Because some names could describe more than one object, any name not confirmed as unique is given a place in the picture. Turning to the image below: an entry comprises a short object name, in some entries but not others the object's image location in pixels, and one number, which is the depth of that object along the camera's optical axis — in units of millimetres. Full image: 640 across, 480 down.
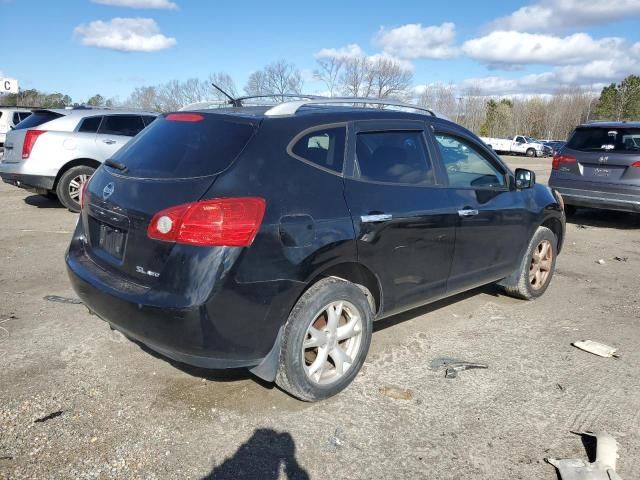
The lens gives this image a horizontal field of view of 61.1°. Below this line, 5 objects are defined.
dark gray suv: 8523
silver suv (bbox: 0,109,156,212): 8758
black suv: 2770
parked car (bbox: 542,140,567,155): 47562
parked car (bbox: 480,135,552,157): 46250
